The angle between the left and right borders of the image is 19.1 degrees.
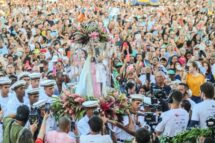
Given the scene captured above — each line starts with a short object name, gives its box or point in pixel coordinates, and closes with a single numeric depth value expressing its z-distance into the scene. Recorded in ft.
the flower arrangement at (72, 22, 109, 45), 41.14
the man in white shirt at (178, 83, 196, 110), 38.45
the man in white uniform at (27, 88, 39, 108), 36.32
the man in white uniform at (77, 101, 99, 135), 33.31
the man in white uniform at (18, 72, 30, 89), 42.87
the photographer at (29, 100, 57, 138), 30.40
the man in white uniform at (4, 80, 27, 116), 35.35
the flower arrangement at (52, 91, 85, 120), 36.86
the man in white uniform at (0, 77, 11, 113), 37.93
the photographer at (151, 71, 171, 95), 43.98
